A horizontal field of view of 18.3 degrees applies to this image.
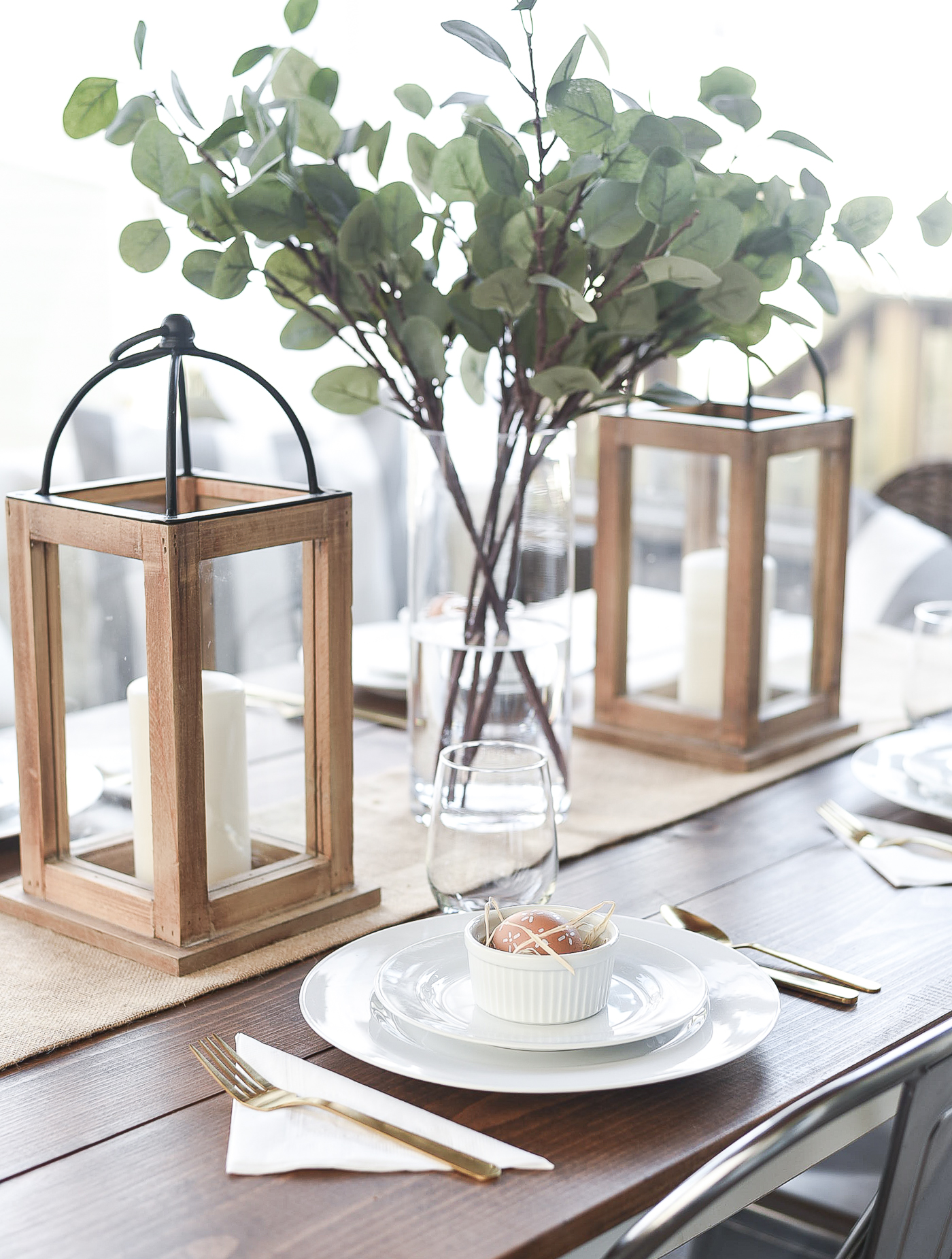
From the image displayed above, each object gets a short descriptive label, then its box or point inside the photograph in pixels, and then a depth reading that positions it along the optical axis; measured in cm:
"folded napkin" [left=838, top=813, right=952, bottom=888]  206
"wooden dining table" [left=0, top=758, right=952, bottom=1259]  162
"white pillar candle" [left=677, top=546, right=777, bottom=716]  235
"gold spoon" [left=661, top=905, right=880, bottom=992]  188
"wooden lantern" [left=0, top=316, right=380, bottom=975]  186
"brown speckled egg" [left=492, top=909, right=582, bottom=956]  176
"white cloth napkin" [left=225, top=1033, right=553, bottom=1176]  167
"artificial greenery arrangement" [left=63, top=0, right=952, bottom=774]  197
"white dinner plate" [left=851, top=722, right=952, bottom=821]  219
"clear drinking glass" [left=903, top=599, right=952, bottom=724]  231
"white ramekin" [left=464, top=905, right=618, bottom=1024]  175
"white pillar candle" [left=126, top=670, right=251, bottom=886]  190
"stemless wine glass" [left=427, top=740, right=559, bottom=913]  186
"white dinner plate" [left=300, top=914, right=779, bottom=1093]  172
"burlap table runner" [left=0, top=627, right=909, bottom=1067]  183
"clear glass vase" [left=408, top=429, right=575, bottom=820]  214
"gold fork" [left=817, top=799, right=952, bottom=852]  213
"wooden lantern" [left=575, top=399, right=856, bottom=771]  230
